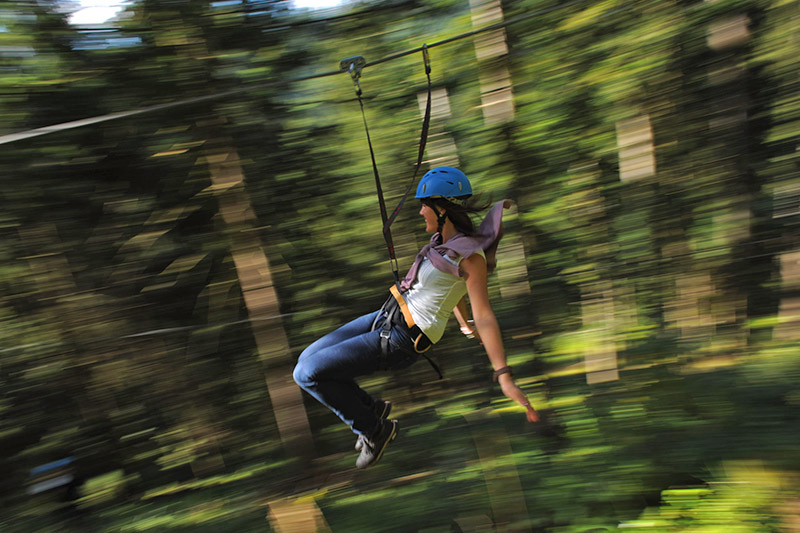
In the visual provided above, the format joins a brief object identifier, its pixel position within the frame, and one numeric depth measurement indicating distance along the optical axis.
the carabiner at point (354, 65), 2.56
